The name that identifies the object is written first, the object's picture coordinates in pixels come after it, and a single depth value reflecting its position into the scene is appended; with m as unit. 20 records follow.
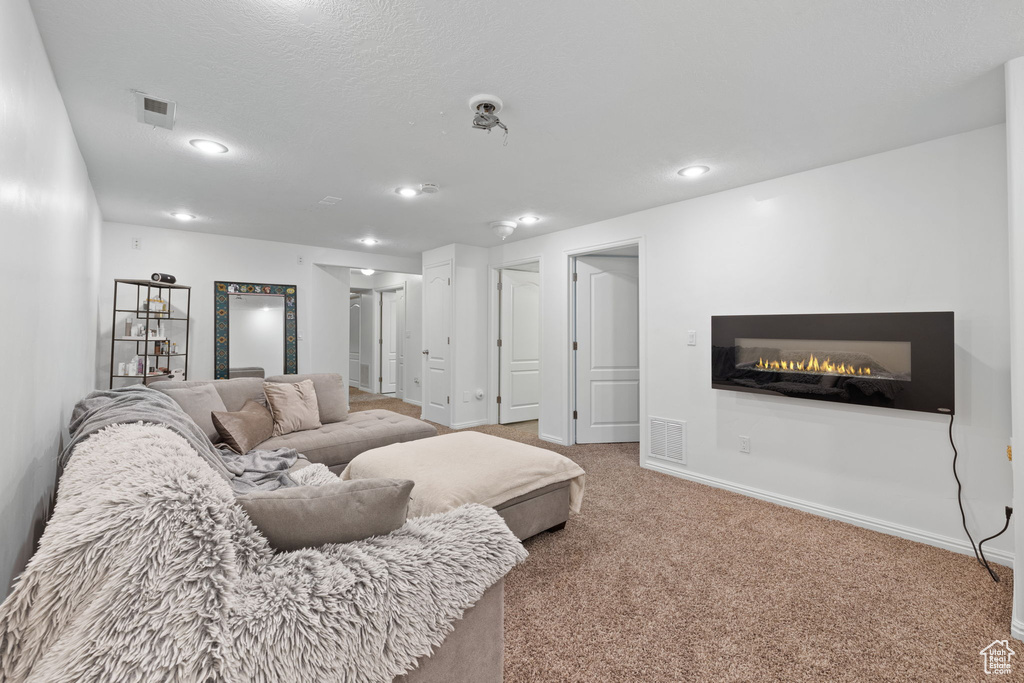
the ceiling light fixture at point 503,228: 4.40
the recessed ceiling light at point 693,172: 3.08
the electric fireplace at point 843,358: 2.57
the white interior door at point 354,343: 9.12
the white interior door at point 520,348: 5.95
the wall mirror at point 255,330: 5.17
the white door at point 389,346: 8.41
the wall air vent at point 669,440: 3.87
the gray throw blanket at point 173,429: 1.73
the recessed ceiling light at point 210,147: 2.70
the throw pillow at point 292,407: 3.41
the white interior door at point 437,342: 5.79
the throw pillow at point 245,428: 3.00
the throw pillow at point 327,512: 1.24
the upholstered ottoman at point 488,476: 2.25
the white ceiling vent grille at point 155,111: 2.20
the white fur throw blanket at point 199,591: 0.88
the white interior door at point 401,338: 7.94
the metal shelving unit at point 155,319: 4.47
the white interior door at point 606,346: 4.89
